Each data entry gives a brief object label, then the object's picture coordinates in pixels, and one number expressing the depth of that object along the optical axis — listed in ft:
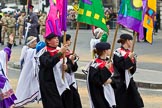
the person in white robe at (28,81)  47.01
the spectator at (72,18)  193.69
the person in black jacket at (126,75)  38.70
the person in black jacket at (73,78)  37.15
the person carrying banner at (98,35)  60.75
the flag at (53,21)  35.66
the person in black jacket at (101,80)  35.06
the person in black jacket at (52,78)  35.25
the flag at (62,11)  35.94
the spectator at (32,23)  96.00
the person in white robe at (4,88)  33.93
